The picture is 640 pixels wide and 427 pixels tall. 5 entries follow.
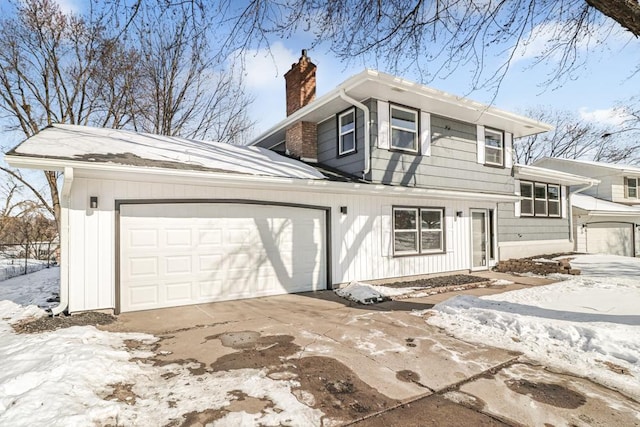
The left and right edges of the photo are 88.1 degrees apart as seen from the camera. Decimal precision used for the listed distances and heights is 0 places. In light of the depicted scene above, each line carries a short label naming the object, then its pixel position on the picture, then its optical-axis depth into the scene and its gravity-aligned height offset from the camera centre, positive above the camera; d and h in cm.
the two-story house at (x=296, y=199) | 601 +54
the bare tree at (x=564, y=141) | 3031 +725
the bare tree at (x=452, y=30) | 507 +301
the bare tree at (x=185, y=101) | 1639 +656
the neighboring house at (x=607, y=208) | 1731 +45
